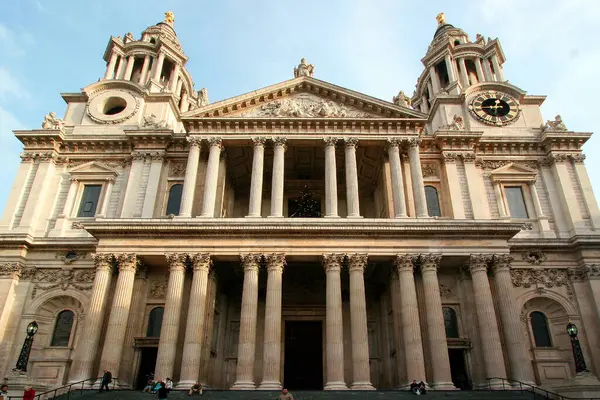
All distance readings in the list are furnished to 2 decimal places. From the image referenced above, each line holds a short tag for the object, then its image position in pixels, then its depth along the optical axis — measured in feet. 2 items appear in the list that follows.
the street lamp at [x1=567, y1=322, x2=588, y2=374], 67.51
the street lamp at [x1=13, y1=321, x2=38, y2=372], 66.18
